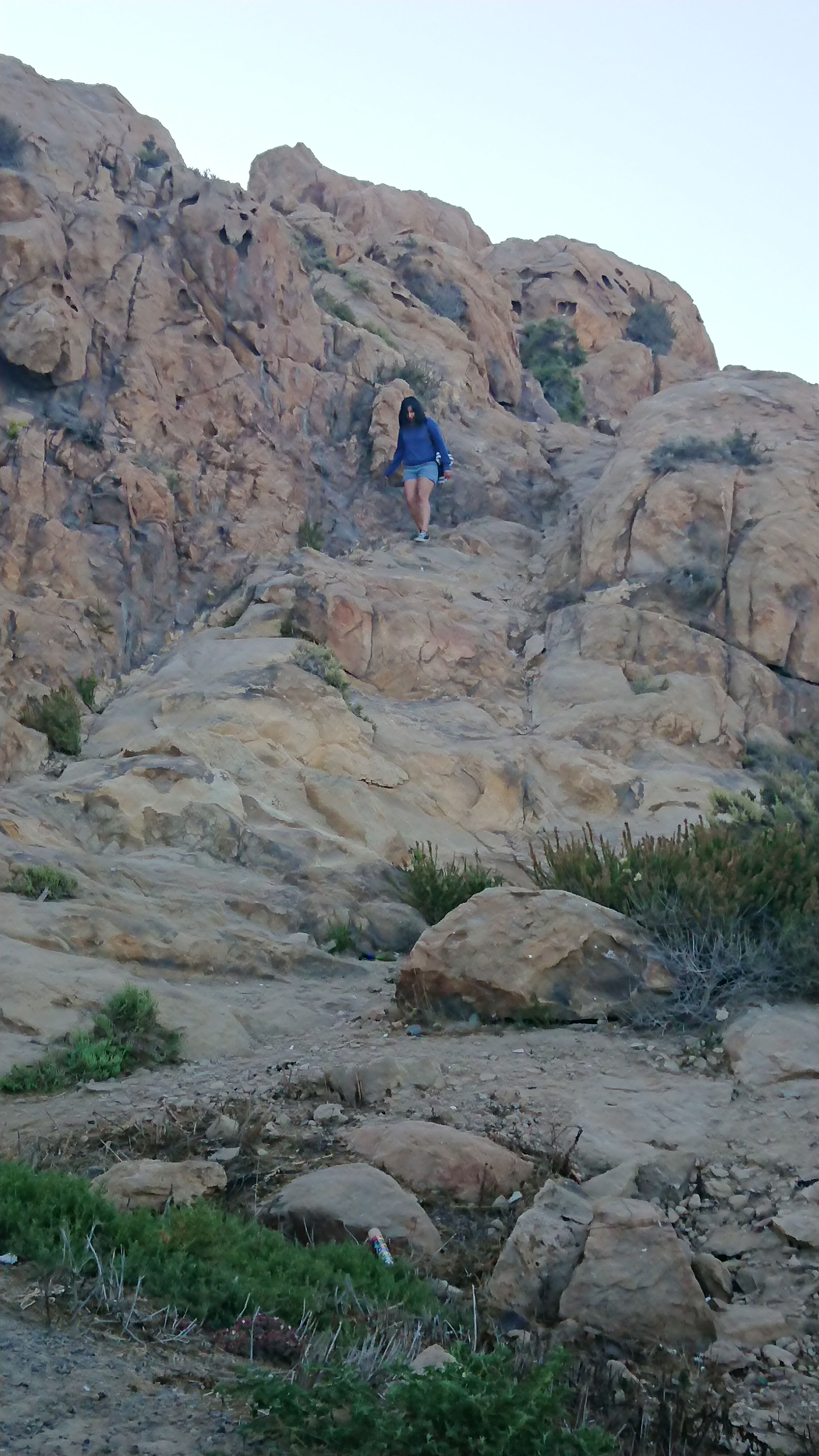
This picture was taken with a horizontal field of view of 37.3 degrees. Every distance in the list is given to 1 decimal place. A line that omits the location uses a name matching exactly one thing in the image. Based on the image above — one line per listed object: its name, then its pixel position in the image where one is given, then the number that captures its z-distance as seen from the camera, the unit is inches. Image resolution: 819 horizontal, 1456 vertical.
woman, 618.2
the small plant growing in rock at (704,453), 617.9
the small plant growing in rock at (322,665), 460.8
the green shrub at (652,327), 1147.9
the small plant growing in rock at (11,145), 658.8
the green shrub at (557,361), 958.4
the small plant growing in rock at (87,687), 451.8
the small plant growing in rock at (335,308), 766.5
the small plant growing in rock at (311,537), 605.3
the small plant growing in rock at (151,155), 792.9
